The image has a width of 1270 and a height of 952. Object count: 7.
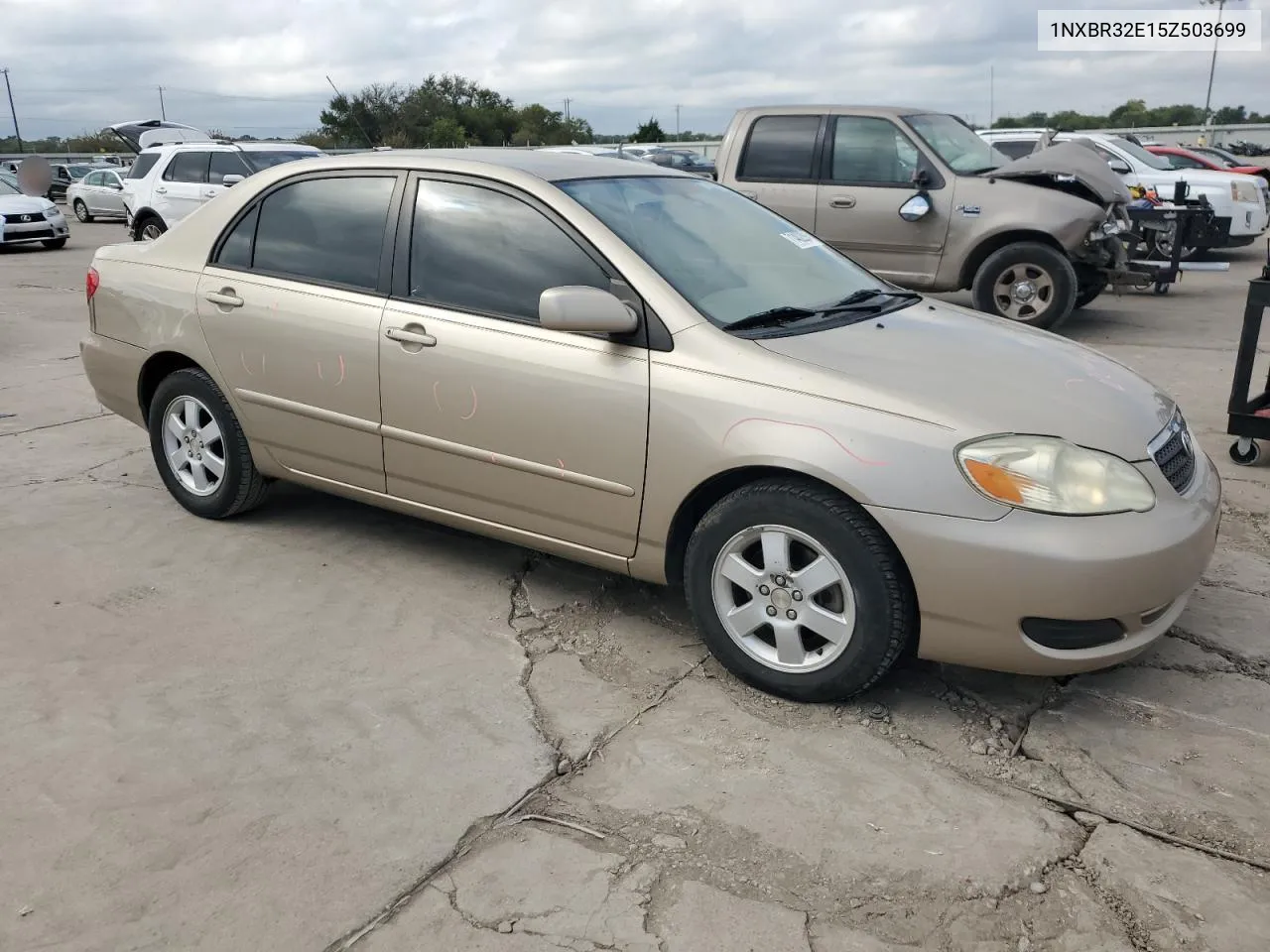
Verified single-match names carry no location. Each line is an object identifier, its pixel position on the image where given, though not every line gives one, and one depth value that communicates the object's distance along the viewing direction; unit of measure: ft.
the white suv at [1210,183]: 47.75
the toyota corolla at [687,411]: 10.08
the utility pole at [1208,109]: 166.51
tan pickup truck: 30.37
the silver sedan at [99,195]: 85.25
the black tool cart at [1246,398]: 18.12
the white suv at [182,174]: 51.91
